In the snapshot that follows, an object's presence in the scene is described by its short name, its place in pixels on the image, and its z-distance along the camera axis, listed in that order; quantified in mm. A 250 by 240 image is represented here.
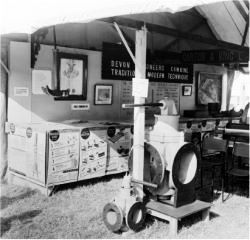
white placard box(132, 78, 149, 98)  5000
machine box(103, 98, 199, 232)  4812
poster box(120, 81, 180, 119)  8714
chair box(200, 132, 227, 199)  6344
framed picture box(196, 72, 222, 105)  10734
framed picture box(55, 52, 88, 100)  7490
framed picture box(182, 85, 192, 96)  10266
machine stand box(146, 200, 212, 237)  4836
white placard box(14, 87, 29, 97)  7004
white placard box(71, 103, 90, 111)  7806
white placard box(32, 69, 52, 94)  7133
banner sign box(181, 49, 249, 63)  8312
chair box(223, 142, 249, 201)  5996
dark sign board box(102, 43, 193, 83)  8242
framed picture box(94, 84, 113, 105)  8133
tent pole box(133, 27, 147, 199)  5137
